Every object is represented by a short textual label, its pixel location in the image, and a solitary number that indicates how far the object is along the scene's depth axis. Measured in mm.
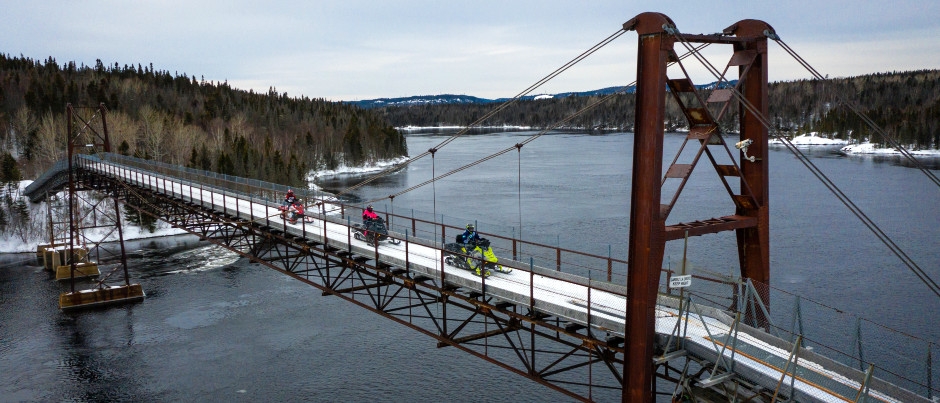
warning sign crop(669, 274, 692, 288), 14281
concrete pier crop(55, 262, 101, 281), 50750
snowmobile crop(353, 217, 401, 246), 27284
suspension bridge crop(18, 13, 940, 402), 13812
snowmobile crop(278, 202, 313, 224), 31856
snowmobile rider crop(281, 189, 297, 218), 33750
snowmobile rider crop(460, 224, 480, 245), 22094
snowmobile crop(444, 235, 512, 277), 21714
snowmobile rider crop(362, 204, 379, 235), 27734
